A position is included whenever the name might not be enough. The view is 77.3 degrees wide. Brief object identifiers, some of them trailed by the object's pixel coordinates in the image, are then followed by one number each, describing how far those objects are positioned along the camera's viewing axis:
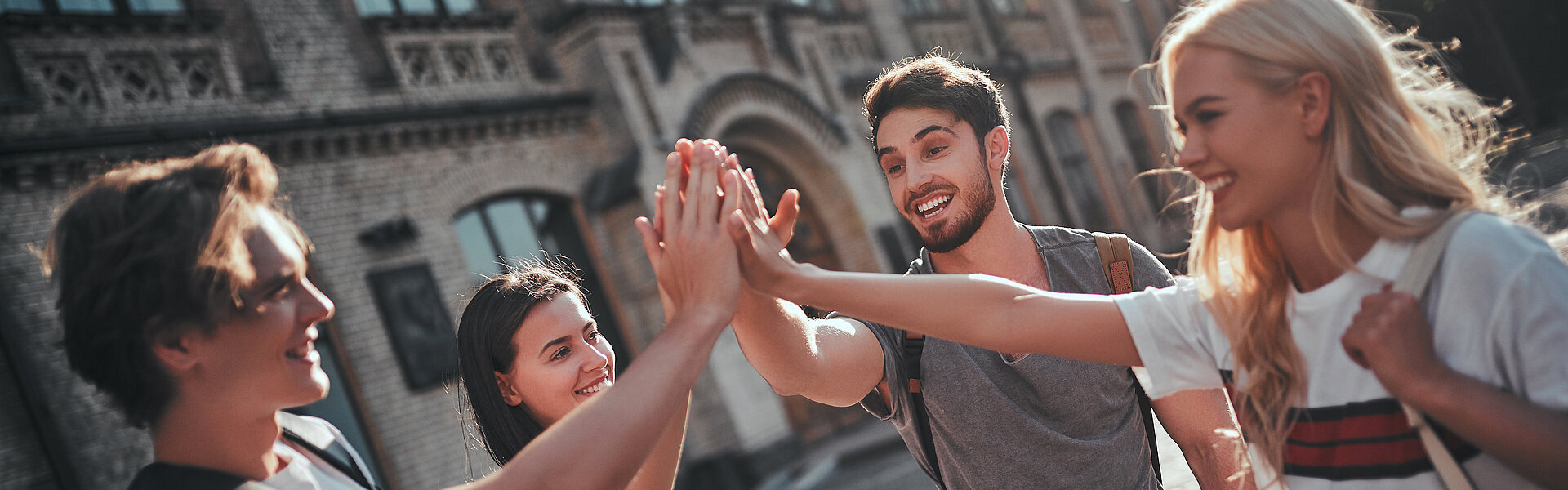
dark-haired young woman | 1.58
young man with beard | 2.25
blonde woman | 1.37
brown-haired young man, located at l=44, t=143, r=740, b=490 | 1.50
